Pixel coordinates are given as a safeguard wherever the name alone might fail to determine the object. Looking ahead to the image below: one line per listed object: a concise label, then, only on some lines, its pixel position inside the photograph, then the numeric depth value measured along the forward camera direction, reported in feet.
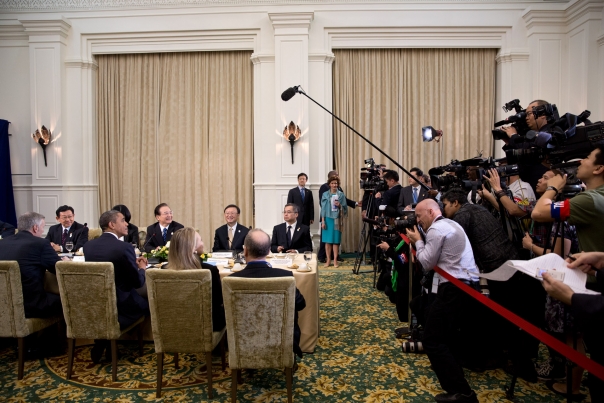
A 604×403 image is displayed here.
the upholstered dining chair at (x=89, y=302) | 9.32
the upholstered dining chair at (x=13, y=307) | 9.38
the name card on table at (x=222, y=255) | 13.21
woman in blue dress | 22.06
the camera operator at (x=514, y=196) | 9.48
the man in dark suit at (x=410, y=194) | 20.36
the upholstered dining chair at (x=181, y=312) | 8.55
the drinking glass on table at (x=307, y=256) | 12.32
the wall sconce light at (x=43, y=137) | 24.56
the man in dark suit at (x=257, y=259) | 8.40
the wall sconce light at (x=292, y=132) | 23.48
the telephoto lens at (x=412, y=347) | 10.92
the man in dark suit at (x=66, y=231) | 16.48
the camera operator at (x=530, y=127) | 8.78
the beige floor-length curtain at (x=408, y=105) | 25.07
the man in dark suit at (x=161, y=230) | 15.62
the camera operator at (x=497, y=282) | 9.67
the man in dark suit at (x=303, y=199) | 22.61
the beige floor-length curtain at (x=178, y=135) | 25.72
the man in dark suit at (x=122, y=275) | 9.87
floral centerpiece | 12.38
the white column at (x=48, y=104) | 24.58
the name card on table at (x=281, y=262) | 11.62
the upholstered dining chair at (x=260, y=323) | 7.96
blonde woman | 8.93
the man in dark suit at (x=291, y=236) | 15.76
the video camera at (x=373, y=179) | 18.52
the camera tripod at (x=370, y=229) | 19.92
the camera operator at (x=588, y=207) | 6.55
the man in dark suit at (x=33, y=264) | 9.94
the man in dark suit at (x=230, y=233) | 15.69
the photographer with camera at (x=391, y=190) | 20.03
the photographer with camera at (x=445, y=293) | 8.21
